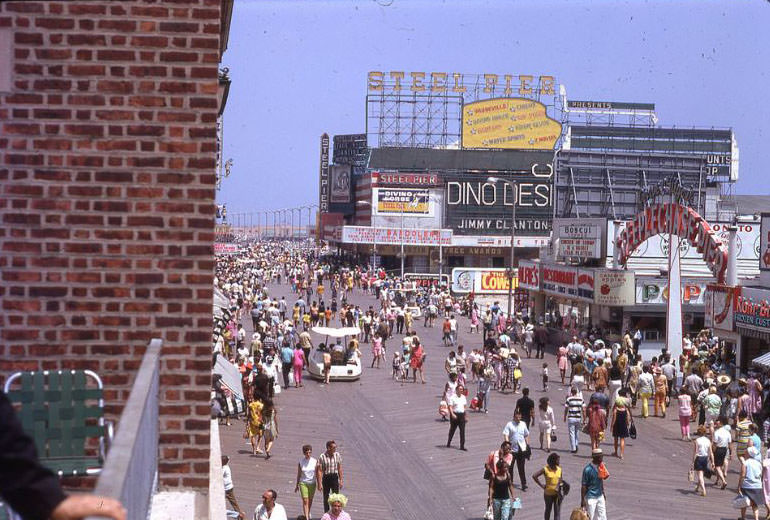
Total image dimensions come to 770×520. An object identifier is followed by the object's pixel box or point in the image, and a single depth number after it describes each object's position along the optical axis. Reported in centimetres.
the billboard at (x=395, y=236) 8538
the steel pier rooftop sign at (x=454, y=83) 9188
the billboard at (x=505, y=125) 9325
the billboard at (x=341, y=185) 10512
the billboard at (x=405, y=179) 8838
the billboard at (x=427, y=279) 7112
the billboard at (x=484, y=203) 8869
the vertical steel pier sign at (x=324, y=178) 12069
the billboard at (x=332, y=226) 10096
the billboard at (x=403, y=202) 8944
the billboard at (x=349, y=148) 11894
